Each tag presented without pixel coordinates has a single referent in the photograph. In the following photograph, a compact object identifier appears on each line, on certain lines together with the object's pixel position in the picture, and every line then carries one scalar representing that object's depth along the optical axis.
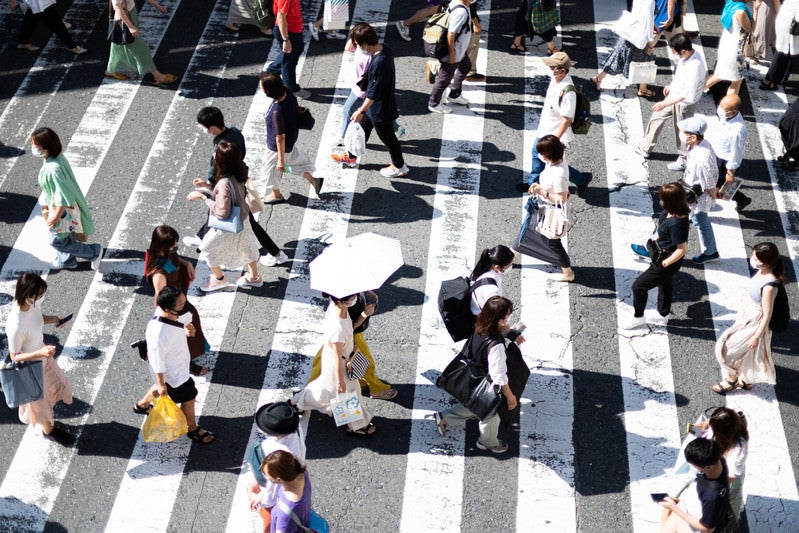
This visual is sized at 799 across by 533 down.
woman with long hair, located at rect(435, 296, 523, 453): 15.89
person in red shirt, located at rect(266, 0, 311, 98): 25.56
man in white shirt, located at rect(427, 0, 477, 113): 24.45
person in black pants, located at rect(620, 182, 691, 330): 18.47
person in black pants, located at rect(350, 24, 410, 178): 22.23
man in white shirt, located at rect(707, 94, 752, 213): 21.55
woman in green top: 19.55
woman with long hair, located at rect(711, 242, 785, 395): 17.53
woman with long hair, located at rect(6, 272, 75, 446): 16.14
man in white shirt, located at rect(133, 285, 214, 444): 15.82
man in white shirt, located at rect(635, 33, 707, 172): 23.20
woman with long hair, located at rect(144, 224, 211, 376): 17.56
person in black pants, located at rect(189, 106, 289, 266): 20.11
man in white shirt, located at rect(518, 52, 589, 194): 21.75
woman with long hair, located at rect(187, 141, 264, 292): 19.06
